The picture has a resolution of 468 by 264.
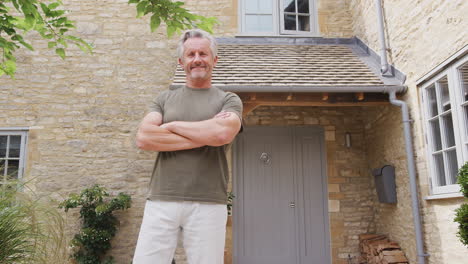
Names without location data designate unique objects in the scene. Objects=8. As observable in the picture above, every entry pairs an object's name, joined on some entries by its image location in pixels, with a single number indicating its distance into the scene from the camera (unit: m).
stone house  5.86
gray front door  6.41
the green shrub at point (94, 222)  5.77
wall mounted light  6.62
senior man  1.77
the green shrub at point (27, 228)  2.67
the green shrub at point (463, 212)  3.12
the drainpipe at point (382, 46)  5.61
